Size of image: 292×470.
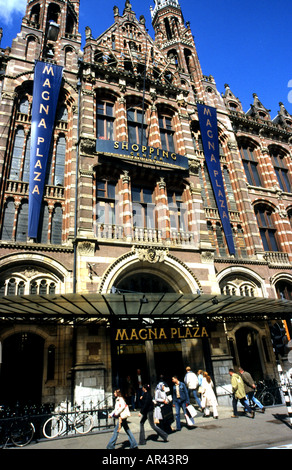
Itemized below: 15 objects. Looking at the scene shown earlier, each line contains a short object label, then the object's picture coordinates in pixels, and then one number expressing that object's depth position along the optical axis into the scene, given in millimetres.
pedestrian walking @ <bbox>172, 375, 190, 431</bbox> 10641
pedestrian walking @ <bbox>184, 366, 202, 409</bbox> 12297
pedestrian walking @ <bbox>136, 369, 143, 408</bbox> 13202
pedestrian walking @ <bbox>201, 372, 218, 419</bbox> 11552
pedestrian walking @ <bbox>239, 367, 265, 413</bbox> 11847
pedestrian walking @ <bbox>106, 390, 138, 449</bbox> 7746
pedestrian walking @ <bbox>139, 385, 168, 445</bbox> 8375
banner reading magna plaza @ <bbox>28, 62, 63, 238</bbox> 15883
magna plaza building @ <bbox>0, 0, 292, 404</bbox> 13219
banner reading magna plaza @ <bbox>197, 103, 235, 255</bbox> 20697
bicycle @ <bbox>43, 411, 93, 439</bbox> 10041
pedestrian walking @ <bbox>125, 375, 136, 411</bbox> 13580
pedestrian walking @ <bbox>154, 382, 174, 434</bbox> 9062
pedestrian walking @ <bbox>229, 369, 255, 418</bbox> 11141
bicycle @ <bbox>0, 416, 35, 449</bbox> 8883
